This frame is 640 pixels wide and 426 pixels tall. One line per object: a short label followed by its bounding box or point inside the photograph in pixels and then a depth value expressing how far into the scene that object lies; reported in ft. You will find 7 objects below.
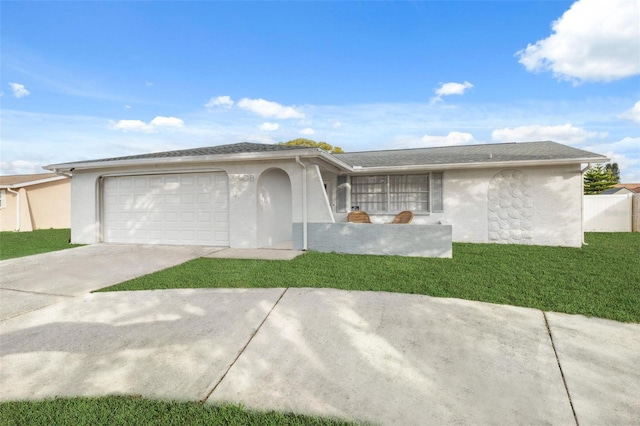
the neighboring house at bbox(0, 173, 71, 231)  61.16
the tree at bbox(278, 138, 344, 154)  93.50
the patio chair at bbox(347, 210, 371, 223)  37.01
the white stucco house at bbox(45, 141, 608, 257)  30.40
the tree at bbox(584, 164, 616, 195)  87.61
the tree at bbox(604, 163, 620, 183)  227.20
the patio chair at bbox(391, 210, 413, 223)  36.69
